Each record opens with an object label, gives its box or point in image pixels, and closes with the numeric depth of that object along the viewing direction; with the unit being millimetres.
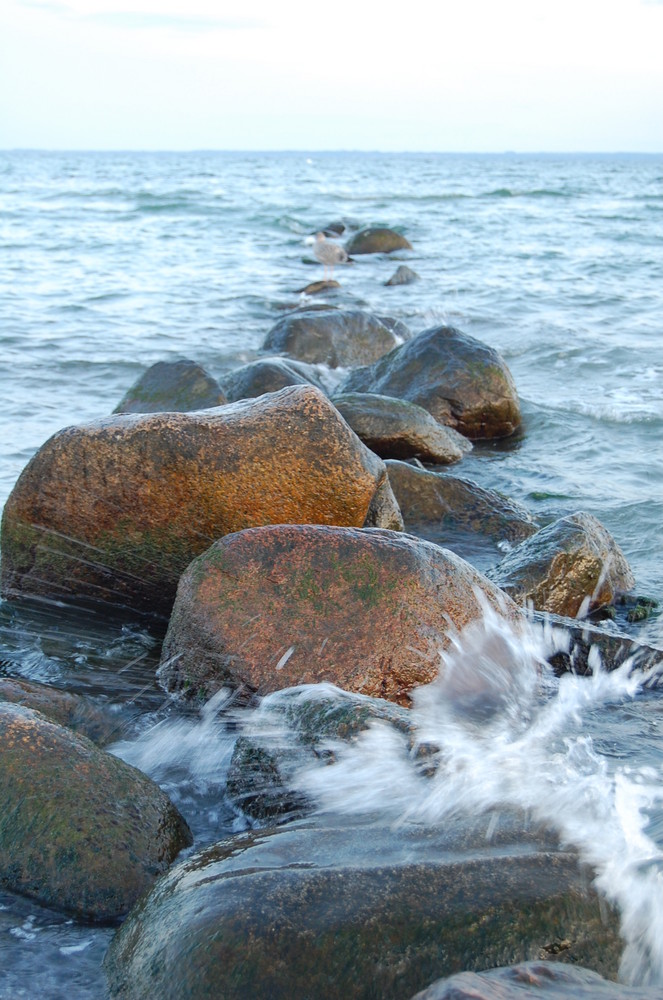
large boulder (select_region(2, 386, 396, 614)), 4500
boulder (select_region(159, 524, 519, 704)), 3587
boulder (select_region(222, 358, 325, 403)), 7449
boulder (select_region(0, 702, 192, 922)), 2691
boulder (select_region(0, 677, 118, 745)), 3485
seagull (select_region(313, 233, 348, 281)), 18836
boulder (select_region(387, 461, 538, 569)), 5711
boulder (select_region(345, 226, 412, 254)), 22172
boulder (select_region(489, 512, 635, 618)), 4777
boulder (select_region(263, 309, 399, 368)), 10148
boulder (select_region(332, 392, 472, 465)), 6645
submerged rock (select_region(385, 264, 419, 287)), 16984
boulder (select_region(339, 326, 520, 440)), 7836
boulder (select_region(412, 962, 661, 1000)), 1871
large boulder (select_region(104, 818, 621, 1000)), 2164
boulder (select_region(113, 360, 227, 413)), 7145
